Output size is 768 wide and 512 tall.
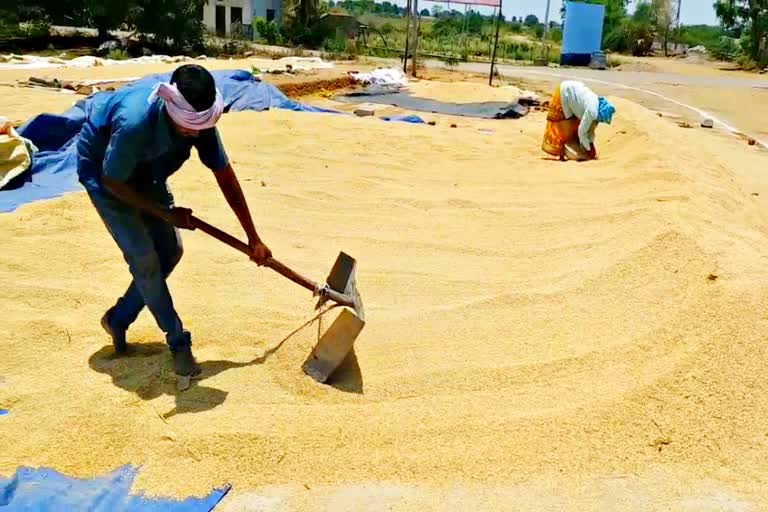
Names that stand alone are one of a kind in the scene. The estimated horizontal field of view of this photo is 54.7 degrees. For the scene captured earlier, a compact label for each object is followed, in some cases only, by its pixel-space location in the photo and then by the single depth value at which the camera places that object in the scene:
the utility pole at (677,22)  33.19
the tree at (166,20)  18.25
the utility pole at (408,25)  14.80
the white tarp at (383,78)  12.94
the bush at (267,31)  25.03
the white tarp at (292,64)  14.74
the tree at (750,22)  23.64
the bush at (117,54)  15.77
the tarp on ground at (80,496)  2.08
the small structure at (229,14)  27.70
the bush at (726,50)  26.77
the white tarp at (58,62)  12.95
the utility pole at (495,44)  13.59
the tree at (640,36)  32.53
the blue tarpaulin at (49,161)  4.88
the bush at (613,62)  24.84
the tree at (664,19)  33.22
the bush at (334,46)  21.94
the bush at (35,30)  18.36
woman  6.44
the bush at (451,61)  19.31
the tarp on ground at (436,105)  10.03
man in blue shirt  2.21
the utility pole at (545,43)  24.91
